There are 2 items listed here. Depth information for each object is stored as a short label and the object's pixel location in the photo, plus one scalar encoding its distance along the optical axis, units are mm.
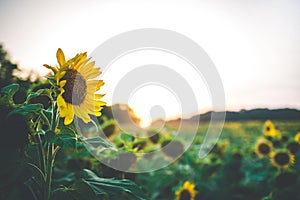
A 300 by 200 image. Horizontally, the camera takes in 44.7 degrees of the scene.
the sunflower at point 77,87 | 1267
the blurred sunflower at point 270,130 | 3884
